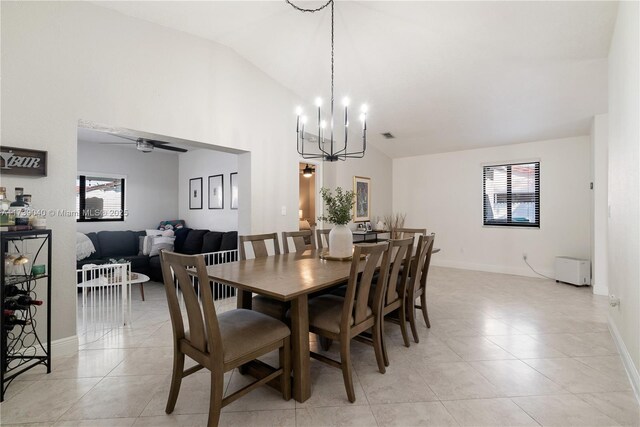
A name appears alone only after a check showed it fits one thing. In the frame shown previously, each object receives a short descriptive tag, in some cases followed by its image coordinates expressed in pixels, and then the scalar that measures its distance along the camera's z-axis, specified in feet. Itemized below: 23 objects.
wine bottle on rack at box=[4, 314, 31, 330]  6.98
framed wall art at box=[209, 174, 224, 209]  19.95
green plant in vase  8.77
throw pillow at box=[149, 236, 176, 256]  18.07
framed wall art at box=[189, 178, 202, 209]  21.50
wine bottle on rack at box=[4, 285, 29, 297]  7.00
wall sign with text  7.48
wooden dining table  6.04
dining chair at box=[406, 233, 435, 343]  9.49
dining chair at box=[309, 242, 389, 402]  6.51
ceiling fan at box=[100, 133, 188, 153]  14.53
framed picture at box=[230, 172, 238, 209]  19.22
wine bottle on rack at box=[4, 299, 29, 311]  7.05
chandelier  9.91
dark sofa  16.43
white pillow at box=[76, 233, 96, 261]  15.92
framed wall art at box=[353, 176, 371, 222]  19.31
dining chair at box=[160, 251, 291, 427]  5.24
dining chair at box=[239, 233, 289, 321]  7.88
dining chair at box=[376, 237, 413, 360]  8.04
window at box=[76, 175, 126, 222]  18.43
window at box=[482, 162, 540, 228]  18.03
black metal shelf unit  6.77
